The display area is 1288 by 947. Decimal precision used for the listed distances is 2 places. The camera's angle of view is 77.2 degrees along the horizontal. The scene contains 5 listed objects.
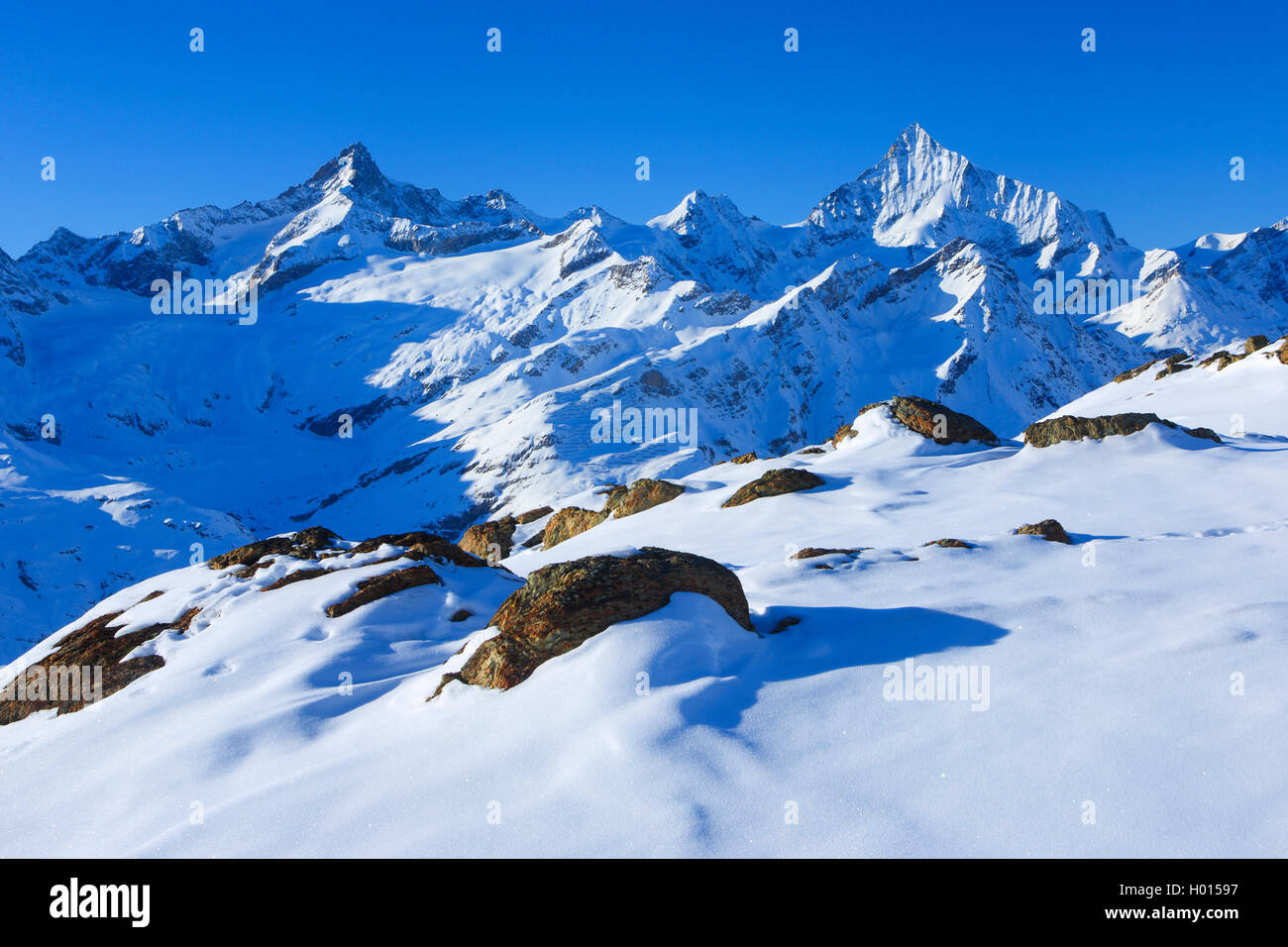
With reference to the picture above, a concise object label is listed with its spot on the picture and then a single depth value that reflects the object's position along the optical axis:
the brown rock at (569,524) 27.89
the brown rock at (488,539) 29.20
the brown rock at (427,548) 16.00
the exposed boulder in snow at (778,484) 22.88
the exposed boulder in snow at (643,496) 26.88
